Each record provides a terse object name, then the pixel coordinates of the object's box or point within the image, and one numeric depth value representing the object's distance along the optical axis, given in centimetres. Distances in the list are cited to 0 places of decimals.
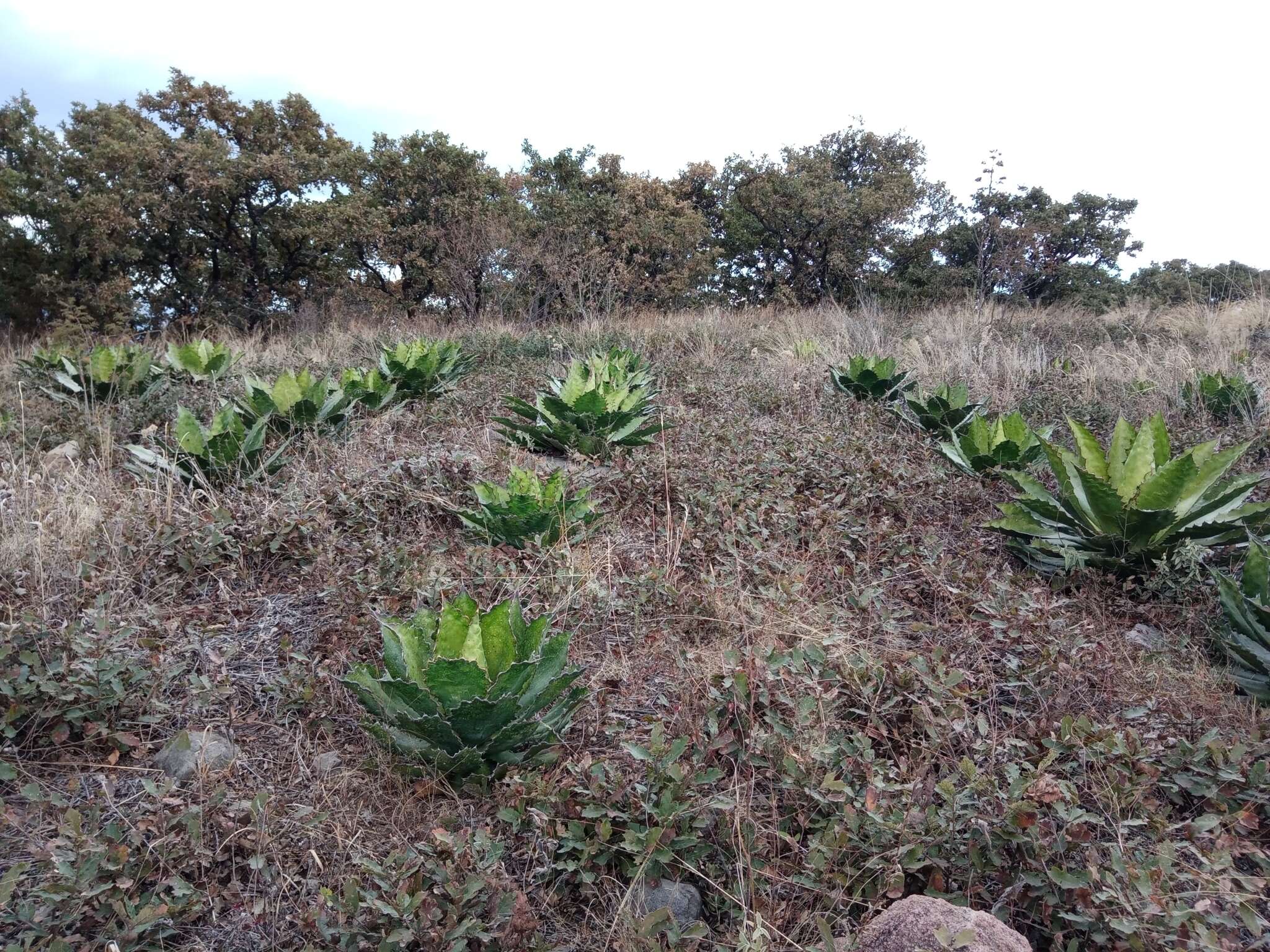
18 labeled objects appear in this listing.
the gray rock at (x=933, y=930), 129
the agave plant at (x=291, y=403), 412
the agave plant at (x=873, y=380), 534
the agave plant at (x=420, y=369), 546
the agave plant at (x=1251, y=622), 221
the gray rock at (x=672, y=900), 159
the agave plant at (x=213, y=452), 345
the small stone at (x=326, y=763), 194
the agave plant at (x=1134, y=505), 273
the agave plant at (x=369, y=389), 476
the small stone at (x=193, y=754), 190
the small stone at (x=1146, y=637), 250
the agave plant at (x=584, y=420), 407
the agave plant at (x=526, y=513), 296
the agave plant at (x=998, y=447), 382
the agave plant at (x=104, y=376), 508
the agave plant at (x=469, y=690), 182
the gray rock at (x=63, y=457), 381
